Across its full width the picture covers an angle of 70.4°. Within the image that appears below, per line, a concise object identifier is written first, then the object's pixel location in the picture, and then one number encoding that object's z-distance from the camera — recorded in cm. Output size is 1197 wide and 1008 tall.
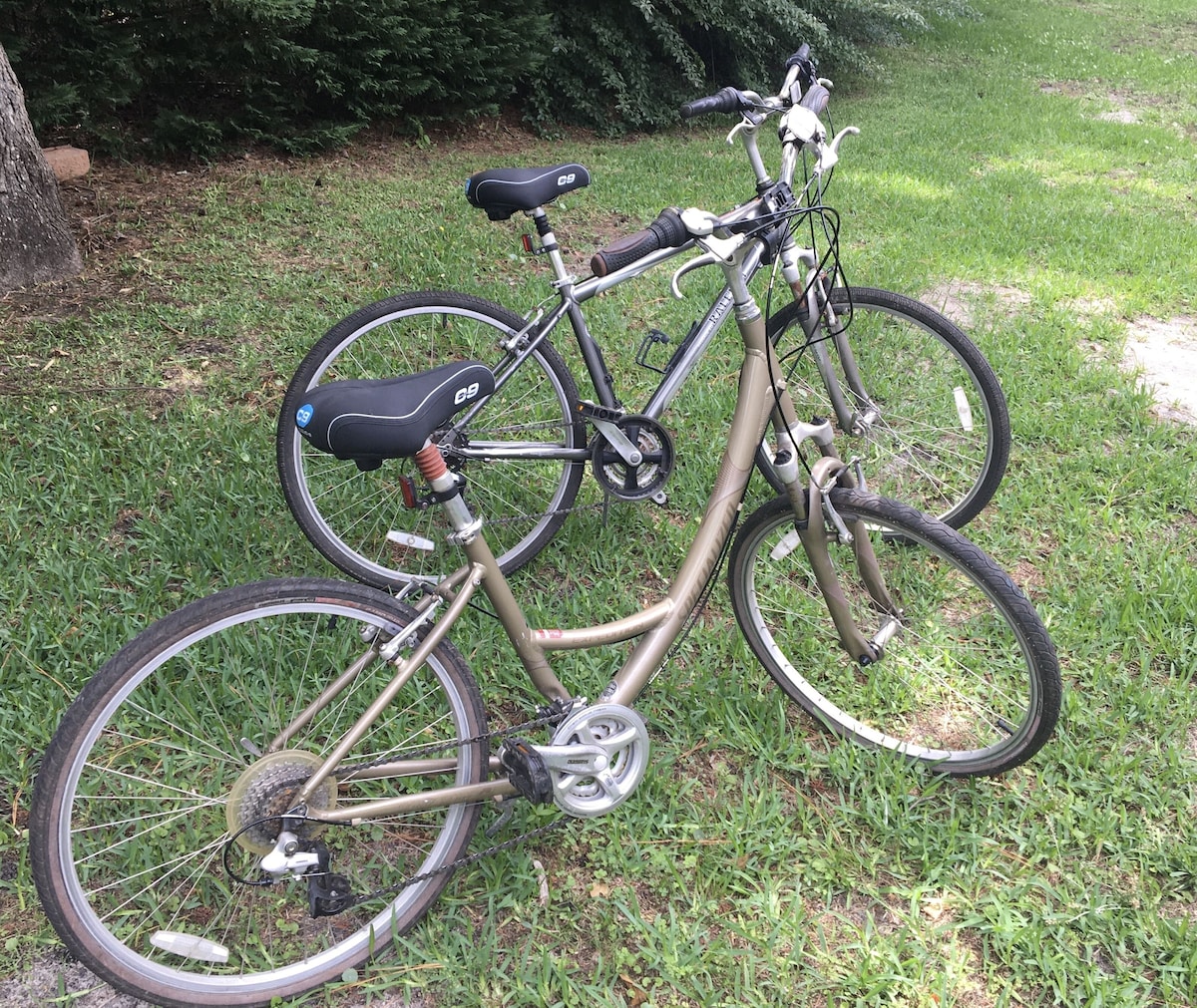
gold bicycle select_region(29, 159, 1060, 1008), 164
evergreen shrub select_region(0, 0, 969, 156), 566
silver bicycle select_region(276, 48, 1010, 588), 259
